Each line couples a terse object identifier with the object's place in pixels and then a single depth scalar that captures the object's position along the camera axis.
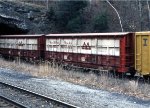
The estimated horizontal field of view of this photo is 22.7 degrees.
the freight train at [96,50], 20.25
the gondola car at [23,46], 31.15
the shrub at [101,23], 50.16
